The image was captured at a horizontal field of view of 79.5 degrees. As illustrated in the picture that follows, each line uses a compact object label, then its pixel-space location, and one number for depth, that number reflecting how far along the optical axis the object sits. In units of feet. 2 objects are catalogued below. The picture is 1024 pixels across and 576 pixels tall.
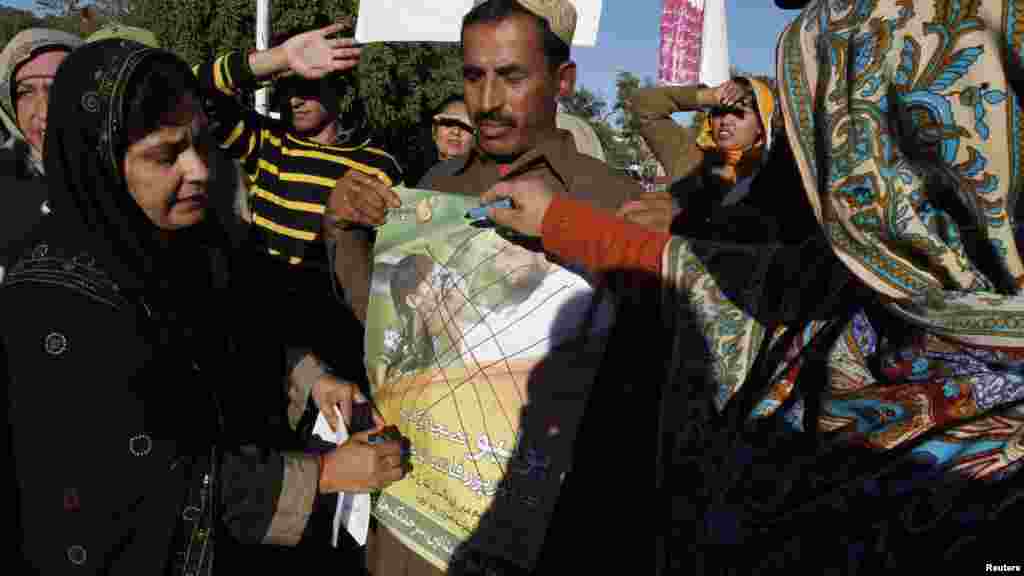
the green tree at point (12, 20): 96.30
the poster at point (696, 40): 21.75
